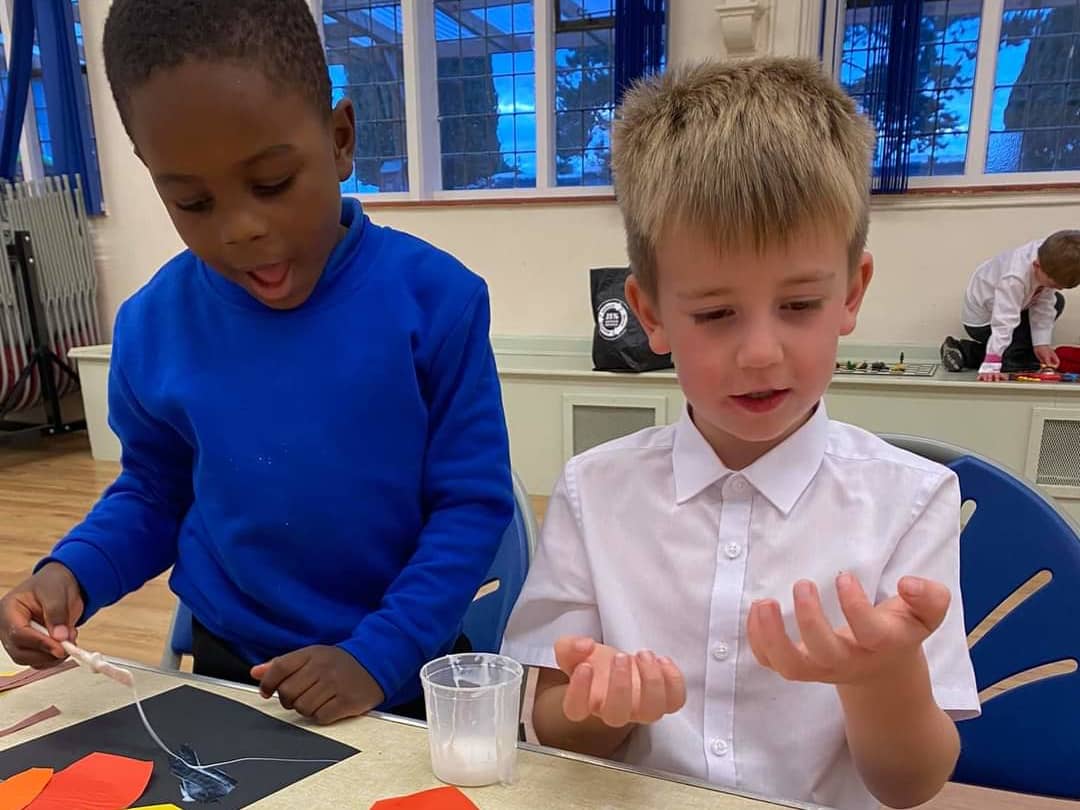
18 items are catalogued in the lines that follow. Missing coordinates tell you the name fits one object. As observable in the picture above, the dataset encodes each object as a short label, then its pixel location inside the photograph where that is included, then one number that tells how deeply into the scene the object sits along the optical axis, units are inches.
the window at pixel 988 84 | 129.7
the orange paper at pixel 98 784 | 22.8
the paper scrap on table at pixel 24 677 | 29.2
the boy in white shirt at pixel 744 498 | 25.2
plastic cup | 23.2
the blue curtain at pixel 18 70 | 168.2
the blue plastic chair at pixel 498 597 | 38.7
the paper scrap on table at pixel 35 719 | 26.4
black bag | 128.9
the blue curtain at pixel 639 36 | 137.1
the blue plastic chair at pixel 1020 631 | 31.1
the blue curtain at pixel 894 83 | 127.3
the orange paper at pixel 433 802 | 21.9
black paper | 23.5
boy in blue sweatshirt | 27.3
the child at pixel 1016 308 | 118.0
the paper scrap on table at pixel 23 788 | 22.8
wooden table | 22.1
